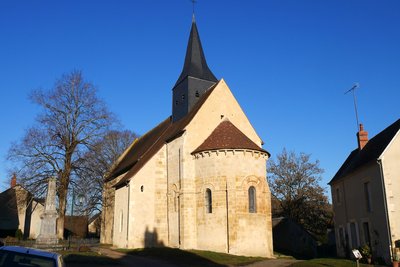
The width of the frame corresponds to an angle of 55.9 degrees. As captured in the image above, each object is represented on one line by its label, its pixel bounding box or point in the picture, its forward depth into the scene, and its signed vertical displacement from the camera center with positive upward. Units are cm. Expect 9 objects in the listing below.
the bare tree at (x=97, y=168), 2886 +431
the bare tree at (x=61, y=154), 2725 +506
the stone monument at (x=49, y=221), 1939 +9
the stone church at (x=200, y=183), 2214 +235
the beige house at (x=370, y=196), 1877 +126
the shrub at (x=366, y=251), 1969 -170
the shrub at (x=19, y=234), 3544 -100
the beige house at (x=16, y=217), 3831 +64
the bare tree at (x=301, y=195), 3956 +252
